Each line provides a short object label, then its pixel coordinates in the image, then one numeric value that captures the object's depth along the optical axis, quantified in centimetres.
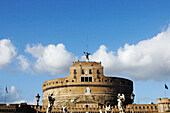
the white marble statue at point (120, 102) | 4091
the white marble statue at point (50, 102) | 3906
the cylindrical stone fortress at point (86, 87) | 10038
